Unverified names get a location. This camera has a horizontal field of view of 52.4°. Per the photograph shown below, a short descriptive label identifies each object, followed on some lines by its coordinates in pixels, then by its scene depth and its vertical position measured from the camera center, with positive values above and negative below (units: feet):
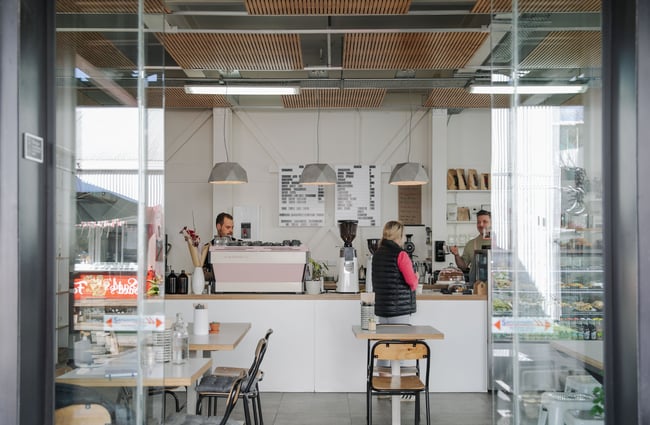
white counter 21.68 -3.95
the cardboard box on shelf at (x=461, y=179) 31.58 +1.78
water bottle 12.56 -2.47
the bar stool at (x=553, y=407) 8.54 -2.47
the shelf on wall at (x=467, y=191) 31.73 +1.21
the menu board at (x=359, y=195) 31.96 +0.99
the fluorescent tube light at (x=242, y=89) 24.26 +4.66
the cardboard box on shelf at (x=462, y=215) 31.89 +0.06
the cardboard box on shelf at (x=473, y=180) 31.58 +1.75
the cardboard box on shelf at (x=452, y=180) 31.60 +1.73
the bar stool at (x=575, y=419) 8.23 -2.56
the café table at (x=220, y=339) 14.55 -2.90
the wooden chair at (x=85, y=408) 7.57 -2.33
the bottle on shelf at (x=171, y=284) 22.22 -2.35
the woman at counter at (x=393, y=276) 19.19 -1.76
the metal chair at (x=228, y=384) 14.03 -3.81
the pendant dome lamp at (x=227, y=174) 26.32 +1.64
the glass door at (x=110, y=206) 8.02 +0.10
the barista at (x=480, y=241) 24.95 -0.93
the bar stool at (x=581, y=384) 8.02 -2.09
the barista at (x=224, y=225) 26.35 -0.41
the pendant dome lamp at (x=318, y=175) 25.95 +1.59
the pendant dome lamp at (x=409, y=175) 25.80 +1.61
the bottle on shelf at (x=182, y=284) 22.24 -2.34
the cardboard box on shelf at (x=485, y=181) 31.60 +1.69
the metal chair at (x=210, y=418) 11.98 -3.82
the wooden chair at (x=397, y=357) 15.30 -3.27
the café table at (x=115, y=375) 7.95 -1.97
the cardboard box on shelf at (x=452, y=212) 31.68 +0.20
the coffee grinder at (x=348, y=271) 21.97 -1.86
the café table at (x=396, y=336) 16.40 -2.99
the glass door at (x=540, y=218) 8.45 -0.02
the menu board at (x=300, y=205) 32.01 +0.50
